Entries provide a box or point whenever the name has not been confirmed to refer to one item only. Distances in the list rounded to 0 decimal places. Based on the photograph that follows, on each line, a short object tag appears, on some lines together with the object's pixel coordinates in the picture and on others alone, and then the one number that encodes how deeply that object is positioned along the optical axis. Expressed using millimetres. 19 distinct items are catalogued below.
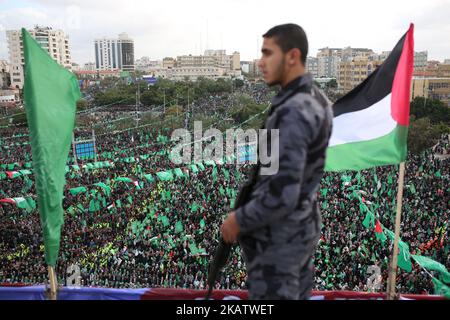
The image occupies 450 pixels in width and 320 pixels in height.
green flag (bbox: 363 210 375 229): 9641
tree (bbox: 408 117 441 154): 21359
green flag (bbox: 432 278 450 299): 4413
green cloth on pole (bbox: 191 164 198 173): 16828
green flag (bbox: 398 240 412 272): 6703
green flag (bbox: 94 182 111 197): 13844
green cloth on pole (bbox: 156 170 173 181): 14836
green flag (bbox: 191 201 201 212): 12512
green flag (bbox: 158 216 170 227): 11430
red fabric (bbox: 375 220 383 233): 8319
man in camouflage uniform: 1406
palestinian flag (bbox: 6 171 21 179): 15241
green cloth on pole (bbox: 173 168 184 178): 15375
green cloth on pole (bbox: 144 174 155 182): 15000
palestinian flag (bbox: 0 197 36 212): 11617
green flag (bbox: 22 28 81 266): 2670
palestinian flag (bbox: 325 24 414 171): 3285
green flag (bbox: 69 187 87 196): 13477
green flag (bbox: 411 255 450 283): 5412
